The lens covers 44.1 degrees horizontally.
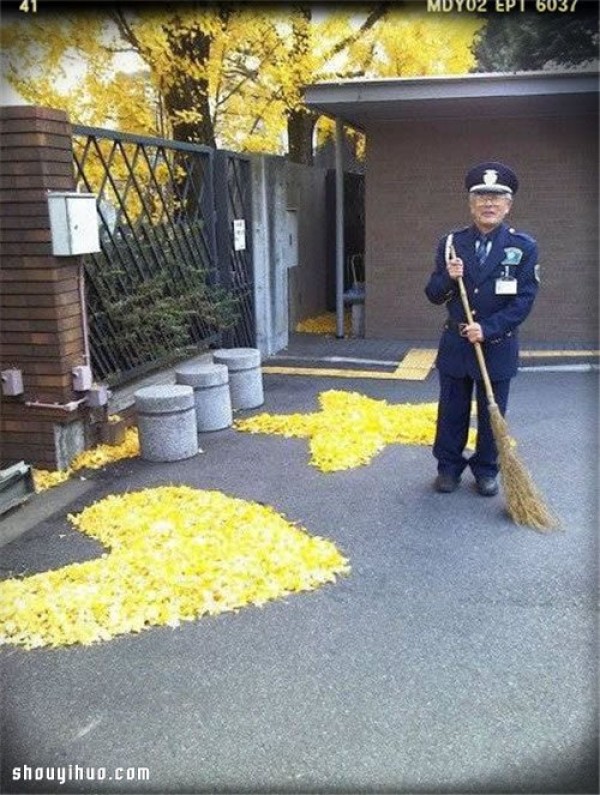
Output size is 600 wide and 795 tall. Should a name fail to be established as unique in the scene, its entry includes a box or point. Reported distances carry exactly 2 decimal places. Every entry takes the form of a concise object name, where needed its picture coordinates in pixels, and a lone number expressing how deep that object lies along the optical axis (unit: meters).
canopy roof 7.39
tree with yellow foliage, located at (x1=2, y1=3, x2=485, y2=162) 9.00
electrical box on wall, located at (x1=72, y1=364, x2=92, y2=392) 4.88
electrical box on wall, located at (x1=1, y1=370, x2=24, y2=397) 4.76
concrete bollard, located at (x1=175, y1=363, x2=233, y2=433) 5.65
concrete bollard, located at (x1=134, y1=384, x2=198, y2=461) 5.03
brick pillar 4.47
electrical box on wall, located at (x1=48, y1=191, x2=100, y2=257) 4.50
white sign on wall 7.66
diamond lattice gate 5.52
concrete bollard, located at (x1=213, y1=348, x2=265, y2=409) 6.36
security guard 4.11
